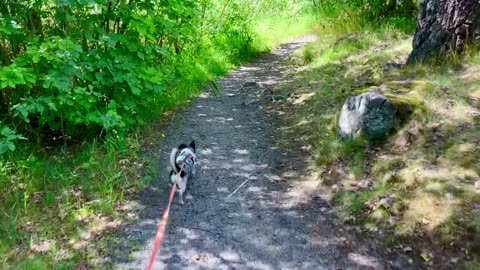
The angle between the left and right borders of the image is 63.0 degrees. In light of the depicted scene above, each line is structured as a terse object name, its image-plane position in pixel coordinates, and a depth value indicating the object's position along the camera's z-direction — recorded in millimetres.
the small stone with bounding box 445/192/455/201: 3168
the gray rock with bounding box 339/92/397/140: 4258
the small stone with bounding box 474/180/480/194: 3149
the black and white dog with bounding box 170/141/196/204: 3895
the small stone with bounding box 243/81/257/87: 8141
